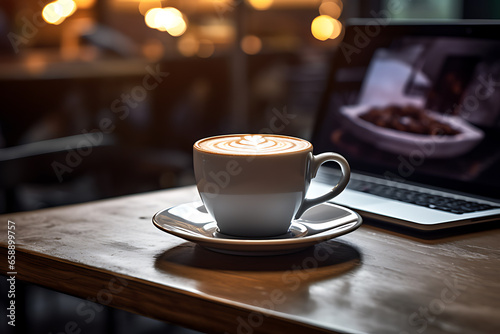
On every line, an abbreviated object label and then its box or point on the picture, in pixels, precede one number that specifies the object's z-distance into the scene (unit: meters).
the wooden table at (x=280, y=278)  0.50
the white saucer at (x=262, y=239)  0.62
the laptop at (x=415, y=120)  0.89
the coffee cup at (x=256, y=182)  0.65
